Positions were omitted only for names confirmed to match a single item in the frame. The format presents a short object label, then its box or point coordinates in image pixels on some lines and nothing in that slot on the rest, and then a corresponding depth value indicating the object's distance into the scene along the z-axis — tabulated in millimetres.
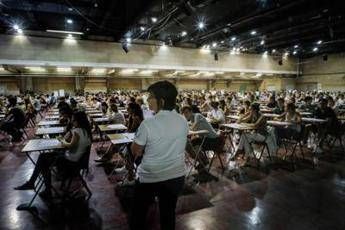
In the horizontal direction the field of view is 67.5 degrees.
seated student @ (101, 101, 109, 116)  9527
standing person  1787
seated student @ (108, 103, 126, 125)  6957
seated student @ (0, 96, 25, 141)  8078
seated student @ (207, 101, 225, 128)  7273
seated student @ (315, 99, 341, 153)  6754
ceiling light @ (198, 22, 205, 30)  14650
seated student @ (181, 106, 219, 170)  4980
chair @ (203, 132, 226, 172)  5004
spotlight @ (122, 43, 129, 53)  17297
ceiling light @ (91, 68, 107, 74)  20741
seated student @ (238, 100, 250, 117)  6870
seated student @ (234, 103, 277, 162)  5633
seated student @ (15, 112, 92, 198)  3785
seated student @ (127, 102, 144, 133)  4805
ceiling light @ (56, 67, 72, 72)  20138
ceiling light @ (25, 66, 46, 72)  19438
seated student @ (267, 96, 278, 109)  11220
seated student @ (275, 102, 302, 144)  5865
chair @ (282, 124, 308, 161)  5797
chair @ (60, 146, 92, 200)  3801
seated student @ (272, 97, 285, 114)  9323
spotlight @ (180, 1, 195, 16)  8173
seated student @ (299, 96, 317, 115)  10188
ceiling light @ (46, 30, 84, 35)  15522
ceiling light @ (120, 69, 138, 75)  21316
